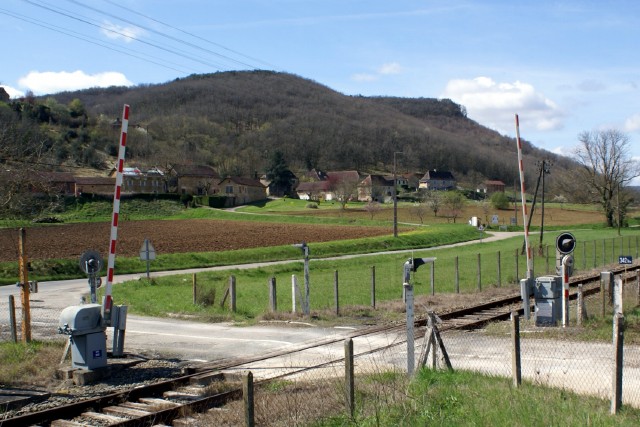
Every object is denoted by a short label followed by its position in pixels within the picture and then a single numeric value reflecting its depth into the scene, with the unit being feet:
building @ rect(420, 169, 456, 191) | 590.55
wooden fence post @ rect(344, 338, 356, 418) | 25.68
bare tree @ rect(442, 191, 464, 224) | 311.88
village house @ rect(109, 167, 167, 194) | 365.81
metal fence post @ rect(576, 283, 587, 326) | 51.37
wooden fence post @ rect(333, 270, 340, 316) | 62.14
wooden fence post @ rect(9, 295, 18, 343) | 48.07
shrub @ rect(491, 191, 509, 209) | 374.02
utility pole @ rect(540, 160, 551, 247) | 164.05
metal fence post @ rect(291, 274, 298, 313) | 63.57
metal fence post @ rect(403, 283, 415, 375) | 31.99
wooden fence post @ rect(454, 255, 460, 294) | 79.75
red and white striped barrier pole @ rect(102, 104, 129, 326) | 37.83
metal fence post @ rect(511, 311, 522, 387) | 29.63
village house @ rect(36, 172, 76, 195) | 315.82
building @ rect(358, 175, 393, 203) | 458.42
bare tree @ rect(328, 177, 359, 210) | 352.28
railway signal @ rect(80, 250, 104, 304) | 42.60
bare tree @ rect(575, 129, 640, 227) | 290.76
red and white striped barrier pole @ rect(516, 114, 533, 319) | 51.29
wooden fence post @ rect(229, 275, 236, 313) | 67.09
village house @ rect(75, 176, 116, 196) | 339.77
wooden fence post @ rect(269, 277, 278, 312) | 64.07
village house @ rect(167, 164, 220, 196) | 412.16
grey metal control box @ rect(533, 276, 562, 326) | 51.49
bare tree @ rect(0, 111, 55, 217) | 105.50
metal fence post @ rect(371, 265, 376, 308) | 66.39
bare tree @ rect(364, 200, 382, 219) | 311.13
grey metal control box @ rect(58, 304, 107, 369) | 37.88
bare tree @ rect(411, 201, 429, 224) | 302.25
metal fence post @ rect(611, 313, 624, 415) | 25.00
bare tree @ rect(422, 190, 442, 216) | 325.15
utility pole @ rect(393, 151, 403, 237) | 181.25
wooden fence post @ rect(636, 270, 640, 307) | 63.74
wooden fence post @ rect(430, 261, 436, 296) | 76.20
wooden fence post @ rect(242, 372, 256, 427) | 21.17
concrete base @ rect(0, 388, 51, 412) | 32.09
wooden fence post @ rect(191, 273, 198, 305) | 72.93
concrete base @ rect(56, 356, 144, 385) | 37.52
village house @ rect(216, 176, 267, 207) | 419.95
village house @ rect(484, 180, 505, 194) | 603.26
